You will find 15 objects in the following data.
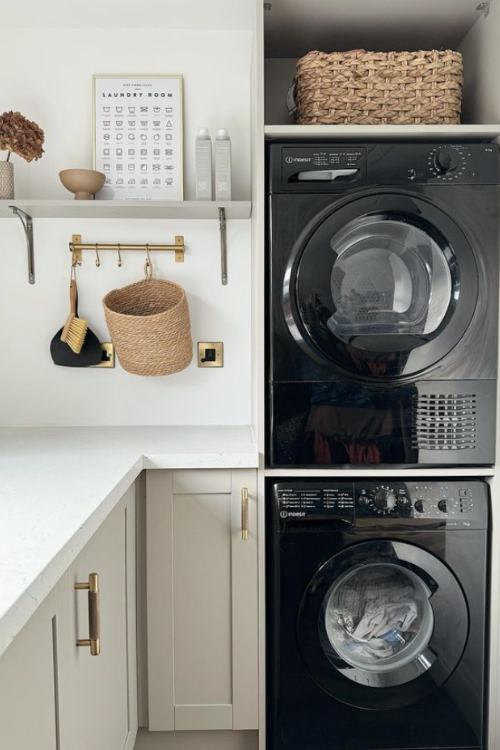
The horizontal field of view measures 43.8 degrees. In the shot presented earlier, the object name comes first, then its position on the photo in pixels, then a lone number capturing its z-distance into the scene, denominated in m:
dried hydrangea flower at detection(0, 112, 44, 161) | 1.96
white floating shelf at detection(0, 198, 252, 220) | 2.00
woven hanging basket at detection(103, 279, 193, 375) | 2.02
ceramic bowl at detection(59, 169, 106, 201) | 2.04
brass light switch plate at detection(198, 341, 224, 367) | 2.28
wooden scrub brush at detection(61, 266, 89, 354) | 2.17
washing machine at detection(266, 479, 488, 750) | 1.71
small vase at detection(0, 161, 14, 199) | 2.04
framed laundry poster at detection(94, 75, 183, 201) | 2.20
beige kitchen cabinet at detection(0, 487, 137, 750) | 0.83
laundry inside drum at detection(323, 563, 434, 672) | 1.74
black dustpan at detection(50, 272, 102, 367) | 2.21
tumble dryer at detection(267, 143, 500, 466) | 1.68
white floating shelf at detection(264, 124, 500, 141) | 1.70
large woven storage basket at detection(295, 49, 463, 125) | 1.73
